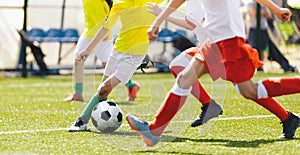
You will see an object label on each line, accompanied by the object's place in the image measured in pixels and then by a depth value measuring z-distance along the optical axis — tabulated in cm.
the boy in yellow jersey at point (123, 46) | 1253
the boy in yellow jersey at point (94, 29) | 1681
